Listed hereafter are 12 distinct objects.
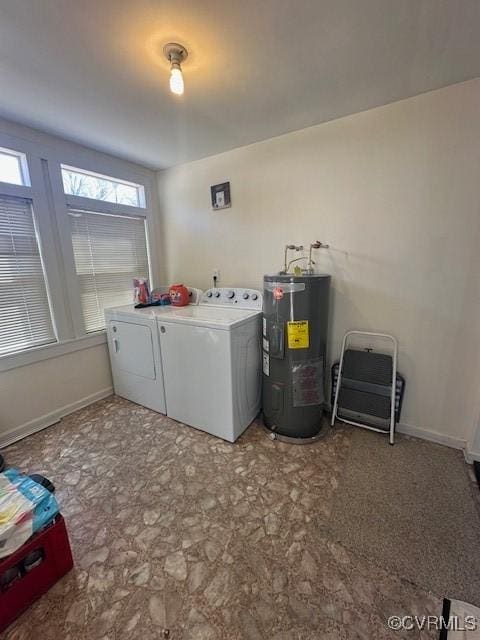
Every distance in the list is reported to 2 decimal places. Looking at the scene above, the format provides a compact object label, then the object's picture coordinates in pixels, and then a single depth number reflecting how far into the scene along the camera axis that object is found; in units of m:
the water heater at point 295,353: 1.86
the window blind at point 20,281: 2.05
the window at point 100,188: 2.43
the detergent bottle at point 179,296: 2.71
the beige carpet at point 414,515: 1.20
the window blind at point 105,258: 2.55
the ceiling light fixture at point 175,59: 1.32
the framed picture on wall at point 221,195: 2.61
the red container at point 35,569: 1.03
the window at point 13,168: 2.03
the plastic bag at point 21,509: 1.05
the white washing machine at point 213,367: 1.93
